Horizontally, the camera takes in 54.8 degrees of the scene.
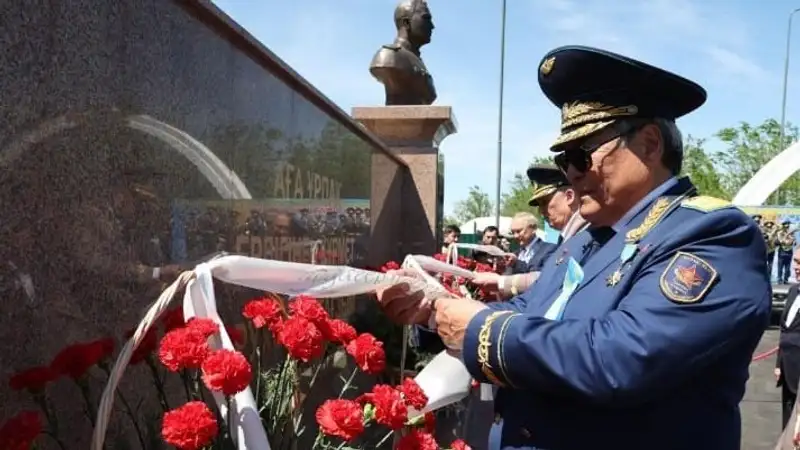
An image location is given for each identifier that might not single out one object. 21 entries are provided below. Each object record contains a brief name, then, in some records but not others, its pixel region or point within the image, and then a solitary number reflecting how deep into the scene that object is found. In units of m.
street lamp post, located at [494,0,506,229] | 22.31
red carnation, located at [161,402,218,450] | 1.40
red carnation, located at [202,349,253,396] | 1.47
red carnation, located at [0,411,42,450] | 1.37
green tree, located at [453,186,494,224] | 66.31
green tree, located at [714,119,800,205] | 40.31
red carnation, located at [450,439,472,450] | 2.13
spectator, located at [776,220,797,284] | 20.36
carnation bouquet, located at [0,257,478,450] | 1.47
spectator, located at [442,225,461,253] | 10.48
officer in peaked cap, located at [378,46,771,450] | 1.51
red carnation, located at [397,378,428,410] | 1.91
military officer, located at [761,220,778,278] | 19.45
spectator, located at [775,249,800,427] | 5.53
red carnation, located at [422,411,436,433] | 2.11
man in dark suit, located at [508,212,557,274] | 6.07
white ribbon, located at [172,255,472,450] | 1.70
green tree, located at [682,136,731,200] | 41.25
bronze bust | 6.97
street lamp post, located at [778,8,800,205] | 34.38
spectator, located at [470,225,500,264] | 11.16
